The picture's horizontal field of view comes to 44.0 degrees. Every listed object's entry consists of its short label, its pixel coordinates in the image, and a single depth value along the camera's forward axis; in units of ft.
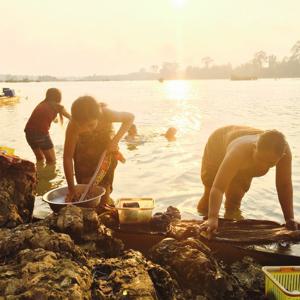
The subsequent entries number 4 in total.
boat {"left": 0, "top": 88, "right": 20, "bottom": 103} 98.48
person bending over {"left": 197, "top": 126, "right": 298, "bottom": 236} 12.26
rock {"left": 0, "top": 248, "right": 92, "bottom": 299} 8.07
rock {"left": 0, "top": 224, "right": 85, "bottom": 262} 10.36
